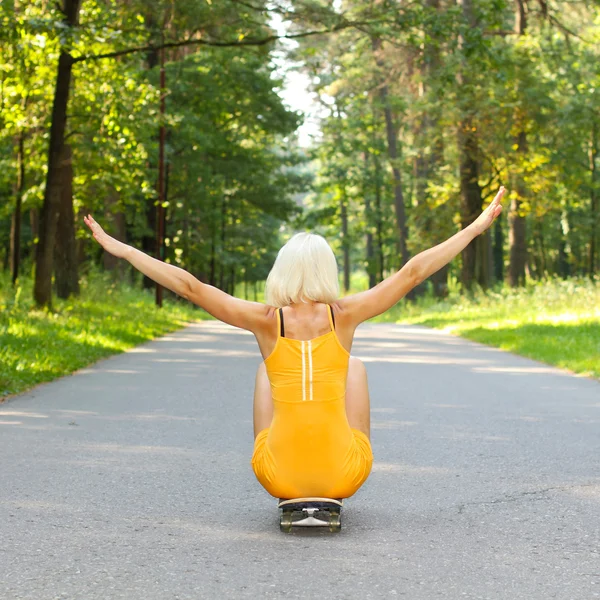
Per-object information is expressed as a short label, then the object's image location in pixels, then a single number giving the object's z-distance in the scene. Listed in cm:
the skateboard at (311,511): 571
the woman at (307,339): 562
